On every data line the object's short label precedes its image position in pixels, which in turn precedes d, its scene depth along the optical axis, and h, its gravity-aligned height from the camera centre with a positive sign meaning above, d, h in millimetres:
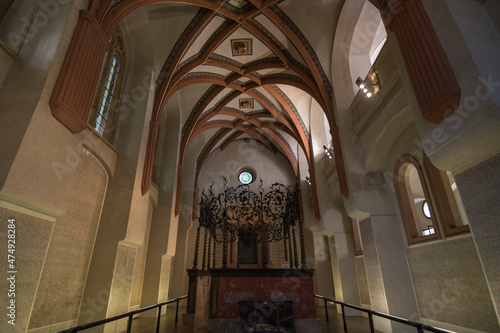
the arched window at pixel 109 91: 6777 +4750
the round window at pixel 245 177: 16686 +5696
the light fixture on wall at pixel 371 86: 6277 +4211
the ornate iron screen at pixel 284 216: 6234 +1339
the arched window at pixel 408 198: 6266 +1734
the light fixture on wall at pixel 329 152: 9890 +4227
